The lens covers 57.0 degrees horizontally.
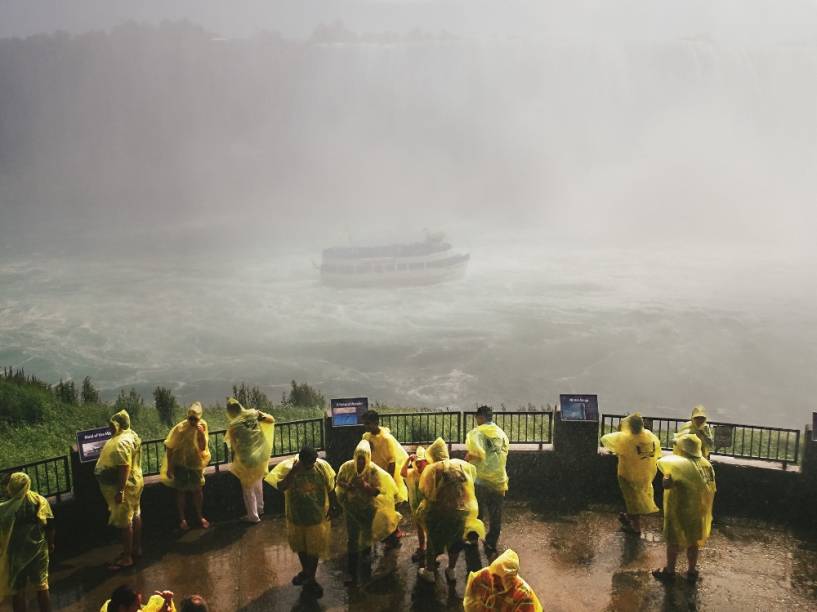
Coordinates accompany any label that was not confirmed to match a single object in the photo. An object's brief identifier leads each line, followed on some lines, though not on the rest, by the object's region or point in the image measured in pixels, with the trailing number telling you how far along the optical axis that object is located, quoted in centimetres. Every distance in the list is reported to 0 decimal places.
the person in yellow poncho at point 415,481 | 646
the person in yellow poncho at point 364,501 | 605
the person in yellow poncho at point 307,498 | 605
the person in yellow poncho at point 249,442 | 741
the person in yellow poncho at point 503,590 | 426
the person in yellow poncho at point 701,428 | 721
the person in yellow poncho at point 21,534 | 547
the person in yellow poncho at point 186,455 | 731
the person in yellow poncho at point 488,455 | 667
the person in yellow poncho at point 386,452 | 685
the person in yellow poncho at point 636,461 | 720
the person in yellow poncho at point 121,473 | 650
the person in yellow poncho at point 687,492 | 614
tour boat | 6994
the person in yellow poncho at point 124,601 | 393
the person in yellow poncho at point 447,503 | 587
